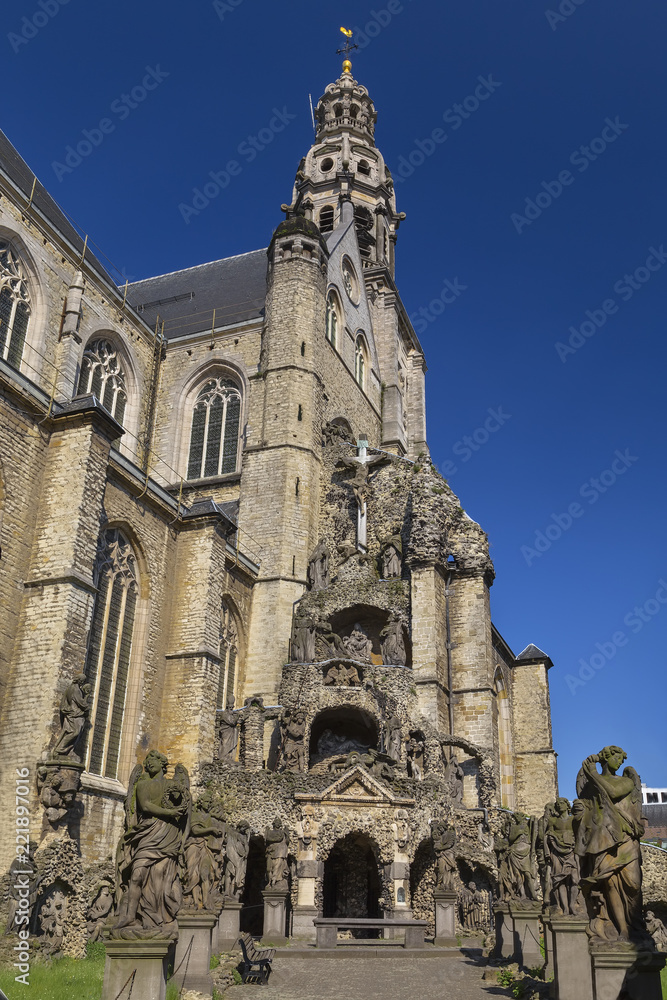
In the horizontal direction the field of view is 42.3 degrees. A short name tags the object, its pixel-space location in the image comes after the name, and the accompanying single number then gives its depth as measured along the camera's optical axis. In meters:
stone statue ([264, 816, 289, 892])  17.34
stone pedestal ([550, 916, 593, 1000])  8.84
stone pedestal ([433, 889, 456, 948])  16.36
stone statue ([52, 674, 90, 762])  14.38
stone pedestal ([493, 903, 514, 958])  13.23
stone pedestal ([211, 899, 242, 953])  12.94
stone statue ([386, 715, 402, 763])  20.00
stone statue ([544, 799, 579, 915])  10.85
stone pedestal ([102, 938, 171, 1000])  7.09
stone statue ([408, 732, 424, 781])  20.64
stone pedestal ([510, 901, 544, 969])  12.75
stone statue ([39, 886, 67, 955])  13.06
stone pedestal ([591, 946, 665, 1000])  6.86
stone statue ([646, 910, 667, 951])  17.27
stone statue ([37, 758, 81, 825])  13.87
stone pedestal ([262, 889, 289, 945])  15.54
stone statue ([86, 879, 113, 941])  14.38
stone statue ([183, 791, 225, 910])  10.88
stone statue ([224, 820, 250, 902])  14.56
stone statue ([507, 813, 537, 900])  13.73
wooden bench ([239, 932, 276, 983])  11.37
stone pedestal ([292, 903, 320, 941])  17.02
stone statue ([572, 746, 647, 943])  7.09
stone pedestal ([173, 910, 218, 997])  9.94
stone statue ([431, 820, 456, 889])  17.66
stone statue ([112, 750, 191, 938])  7.48
